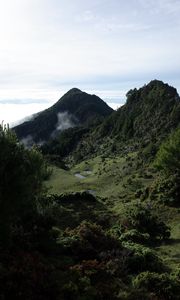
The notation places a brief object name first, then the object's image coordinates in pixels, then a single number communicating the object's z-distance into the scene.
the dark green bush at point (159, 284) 14.49
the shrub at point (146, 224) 25.73
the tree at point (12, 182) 15.96
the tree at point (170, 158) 43.38
